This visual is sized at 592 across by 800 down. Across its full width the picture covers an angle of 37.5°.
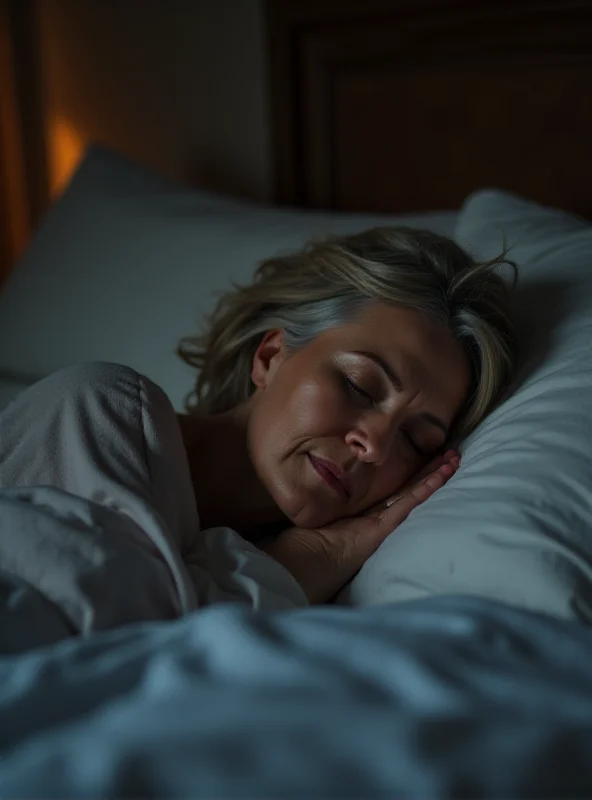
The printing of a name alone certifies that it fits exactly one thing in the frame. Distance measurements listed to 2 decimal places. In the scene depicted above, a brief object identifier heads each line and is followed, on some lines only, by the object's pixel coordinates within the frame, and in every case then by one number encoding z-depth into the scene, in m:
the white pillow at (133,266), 1.62
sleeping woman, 0.81
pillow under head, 0.80
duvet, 0.49
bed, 0.51
